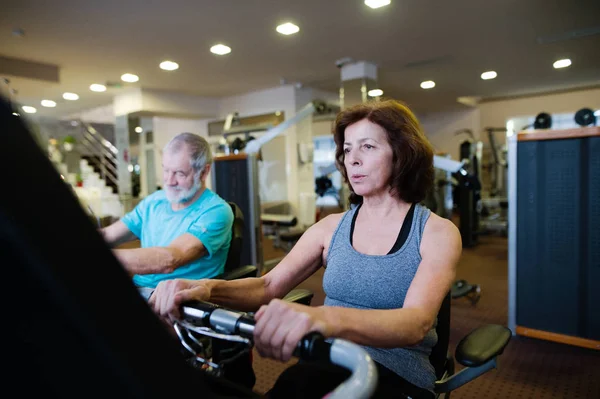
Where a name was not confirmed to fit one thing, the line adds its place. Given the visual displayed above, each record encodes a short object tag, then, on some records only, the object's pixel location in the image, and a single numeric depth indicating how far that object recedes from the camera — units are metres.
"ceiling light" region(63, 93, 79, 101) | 7.24
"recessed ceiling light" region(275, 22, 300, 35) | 4.05
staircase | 8.07
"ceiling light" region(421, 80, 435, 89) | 7.04
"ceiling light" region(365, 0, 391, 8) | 3.52
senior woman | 0.86
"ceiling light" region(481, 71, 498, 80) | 6.59
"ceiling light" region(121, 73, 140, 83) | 5.93
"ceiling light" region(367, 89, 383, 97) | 5.75
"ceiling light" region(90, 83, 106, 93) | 6.55
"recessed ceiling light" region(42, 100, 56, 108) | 7.85
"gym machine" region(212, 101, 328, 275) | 4.02
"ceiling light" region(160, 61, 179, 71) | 5.31
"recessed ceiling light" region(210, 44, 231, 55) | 4.67
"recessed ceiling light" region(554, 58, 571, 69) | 6.03
